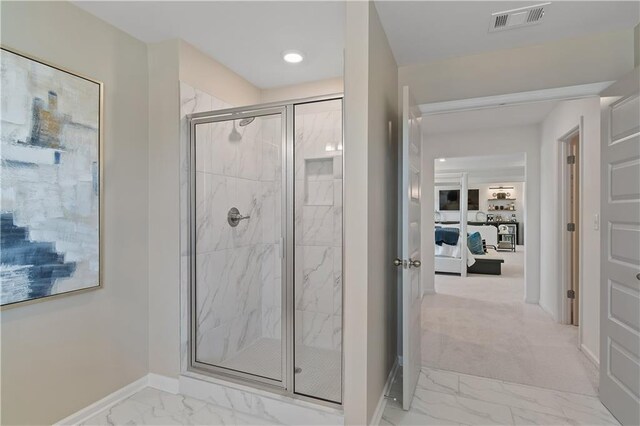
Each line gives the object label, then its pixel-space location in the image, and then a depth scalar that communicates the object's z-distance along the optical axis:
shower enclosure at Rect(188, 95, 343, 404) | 2.18
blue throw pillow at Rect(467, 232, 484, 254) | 6.51
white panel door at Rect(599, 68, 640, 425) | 1.85
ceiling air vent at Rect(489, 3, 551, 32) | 1.93
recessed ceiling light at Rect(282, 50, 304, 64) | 2.48
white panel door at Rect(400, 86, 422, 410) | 2.01
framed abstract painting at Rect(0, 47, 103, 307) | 1.61
